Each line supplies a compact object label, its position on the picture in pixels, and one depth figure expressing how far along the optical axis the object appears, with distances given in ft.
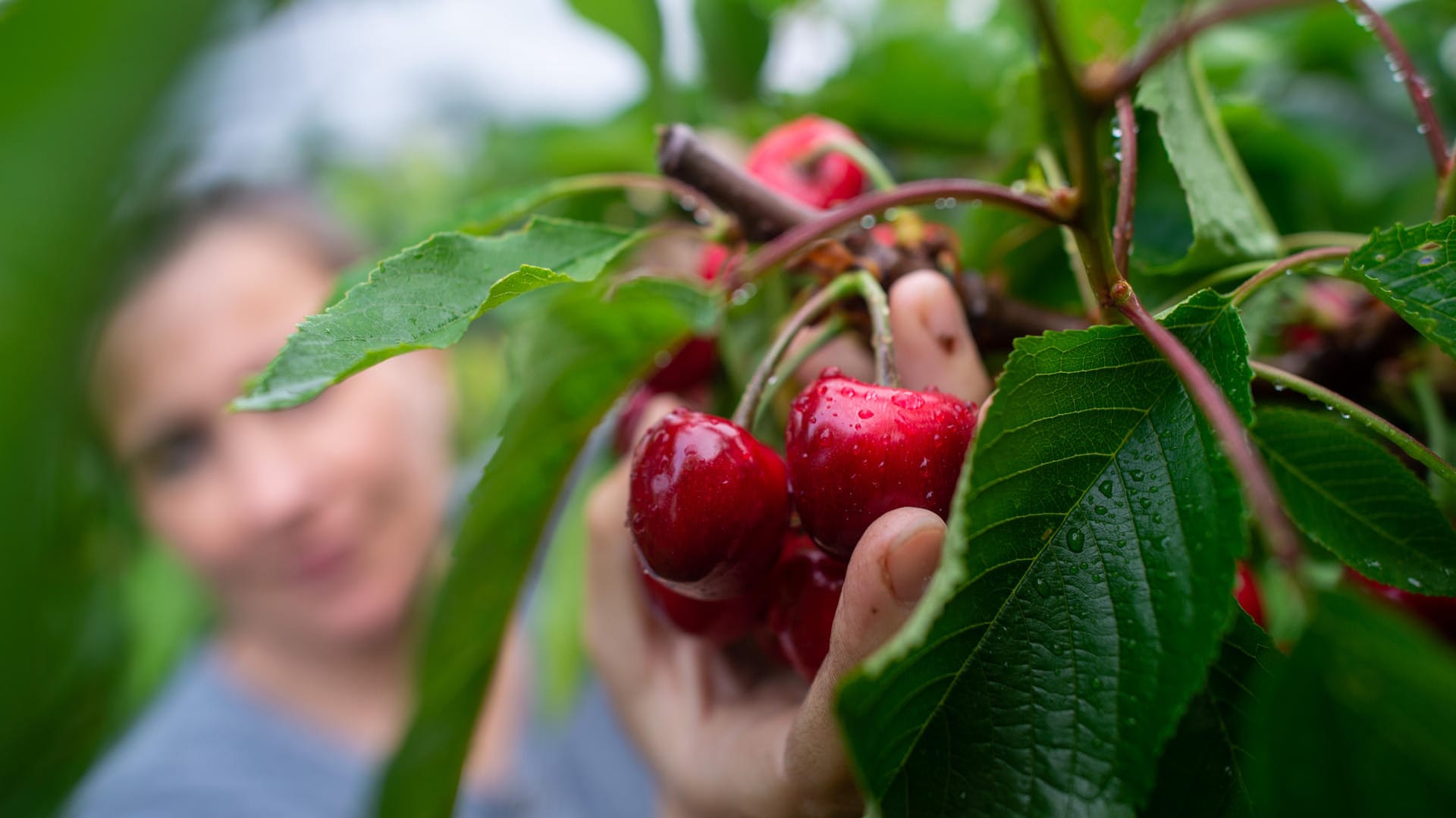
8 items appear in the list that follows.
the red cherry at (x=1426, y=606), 0.64
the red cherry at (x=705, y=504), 0.58
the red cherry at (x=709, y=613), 0.67
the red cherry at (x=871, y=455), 0.57
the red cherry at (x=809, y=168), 0.79
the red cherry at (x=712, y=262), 0.81
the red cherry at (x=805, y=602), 0.62
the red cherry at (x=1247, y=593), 0.66
